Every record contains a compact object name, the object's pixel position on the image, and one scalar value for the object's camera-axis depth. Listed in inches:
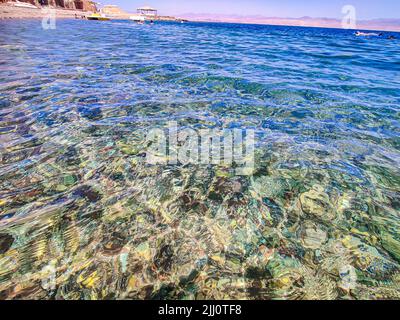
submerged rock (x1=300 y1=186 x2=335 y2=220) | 118.1
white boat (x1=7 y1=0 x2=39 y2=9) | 2615.7
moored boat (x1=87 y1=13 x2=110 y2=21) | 2582.7
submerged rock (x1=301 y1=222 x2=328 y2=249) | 102.0
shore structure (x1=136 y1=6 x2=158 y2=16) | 4069.9
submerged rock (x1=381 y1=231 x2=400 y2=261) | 99.8
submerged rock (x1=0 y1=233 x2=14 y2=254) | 93.2
